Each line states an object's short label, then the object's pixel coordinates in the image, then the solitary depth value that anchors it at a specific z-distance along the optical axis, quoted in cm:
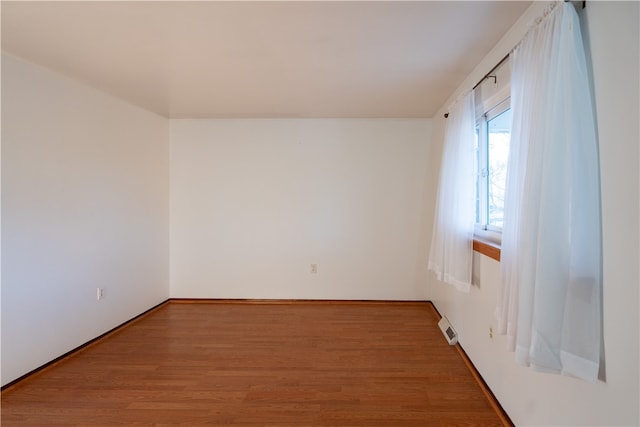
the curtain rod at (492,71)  163
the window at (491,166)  190
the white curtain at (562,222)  98
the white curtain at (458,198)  202
